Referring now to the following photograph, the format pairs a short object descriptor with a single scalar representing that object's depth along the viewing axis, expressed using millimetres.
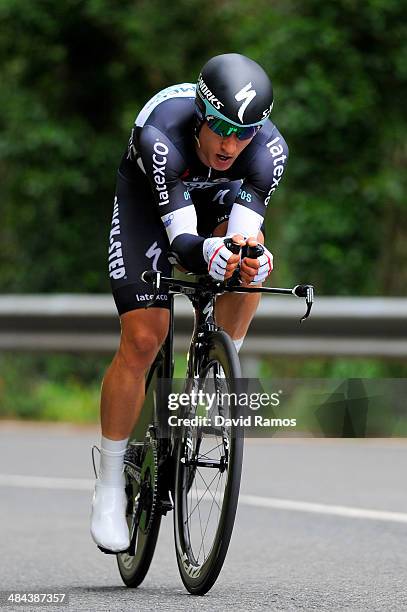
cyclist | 11453
